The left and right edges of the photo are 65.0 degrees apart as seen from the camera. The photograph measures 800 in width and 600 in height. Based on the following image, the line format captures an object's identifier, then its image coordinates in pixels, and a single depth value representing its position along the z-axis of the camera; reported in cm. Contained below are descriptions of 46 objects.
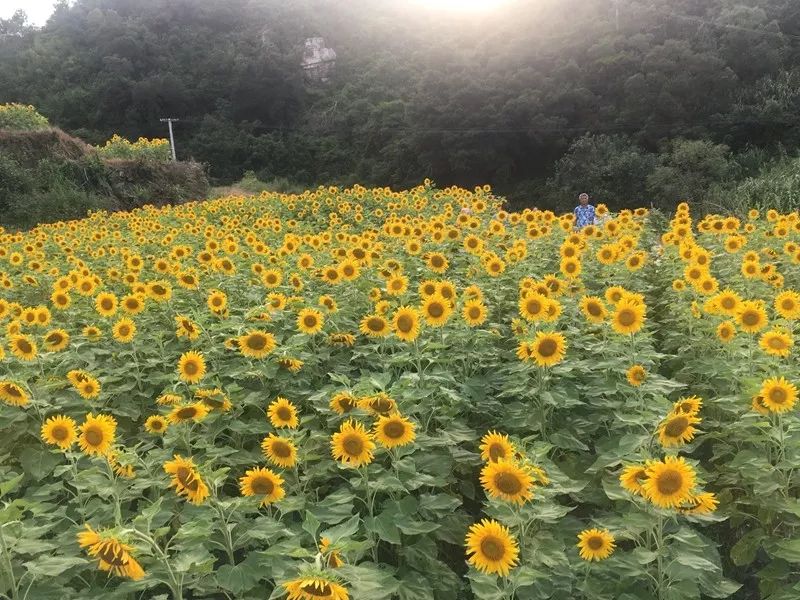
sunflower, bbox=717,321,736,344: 324
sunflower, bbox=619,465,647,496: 193
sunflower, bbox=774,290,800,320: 336
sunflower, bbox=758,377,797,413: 231
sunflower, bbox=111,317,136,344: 351
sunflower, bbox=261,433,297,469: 223
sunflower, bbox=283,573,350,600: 145
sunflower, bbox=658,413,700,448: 206
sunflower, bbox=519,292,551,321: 330
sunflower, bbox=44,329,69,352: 342
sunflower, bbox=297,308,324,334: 342
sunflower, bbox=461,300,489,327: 345
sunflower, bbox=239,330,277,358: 308
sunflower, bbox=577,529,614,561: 194
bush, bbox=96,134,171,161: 1977
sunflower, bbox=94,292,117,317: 402
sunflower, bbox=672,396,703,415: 216
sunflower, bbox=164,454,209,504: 192
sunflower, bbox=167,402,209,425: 246
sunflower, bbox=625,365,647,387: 267
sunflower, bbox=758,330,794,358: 287
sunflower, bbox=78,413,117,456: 222
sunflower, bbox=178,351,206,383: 287
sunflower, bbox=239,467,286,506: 206
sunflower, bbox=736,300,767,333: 312
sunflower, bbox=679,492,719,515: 190
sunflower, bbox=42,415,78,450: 238
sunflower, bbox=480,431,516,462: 199
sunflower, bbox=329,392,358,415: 241
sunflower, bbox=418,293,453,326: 321
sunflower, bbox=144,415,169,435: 262
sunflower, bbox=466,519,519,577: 174
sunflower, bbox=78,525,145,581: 157
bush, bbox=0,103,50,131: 1953
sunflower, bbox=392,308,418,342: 296
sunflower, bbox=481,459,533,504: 186
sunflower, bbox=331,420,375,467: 213
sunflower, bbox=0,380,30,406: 263
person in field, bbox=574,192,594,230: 907
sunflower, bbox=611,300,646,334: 297
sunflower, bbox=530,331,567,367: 273
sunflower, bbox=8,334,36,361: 314
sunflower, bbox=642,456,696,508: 181
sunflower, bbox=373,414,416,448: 220
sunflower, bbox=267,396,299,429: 248
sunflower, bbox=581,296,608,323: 337
